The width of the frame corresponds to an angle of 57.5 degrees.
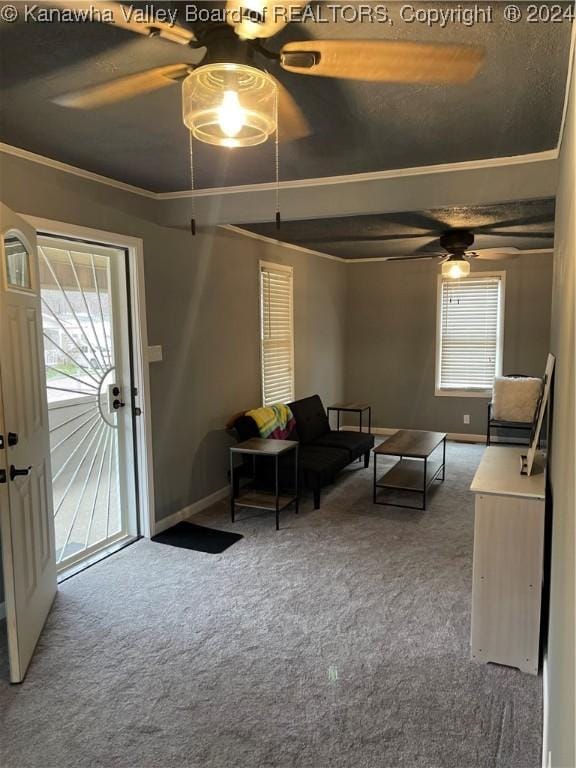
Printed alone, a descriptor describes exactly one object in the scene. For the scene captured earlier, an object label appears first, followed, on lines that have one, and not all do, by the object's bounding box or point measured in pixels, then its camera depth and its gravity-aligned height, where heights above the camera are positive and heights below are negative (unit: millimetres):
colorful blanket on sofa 4750 -780
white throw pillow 5875 -711
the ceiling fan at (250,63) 1531 +934
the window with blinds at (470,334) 6831 +16
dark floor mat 3773 -1491
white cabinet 2359 -1084
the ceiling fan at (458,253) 4961 +785
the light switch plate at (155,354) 3920 -115
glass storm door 3389 -378
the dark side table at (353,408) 6465 -890
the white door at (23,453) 2322 -553
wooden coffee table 4672 -1346
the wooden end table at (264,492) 4074 -1257
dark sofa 4535 -1081
